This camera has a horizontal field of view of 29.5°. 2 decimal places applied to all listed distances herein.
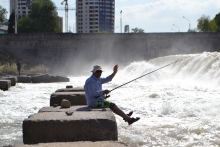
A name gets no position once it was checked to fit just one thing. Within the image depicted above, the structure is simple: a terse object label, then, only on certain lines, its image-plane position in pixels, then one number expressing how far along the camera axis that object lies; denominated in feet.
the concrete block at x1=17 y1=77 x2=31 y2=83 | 93.56
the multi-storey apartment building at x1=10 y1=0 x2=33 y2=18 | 576.61
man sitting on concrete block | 24.22
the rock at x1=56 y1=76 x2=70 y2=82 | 99.55
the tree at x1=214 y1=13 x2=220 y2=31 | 297.10
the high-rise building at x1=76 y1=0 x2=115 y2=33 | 548.31
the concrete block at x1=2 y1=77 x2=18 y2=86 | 80.31
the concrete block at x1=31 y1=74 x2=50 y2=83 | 95.51
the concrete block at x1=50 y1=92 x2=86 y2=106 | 28.43
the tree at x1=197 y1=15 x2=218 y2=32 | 285.06
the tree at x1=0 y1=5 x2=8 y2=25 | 272.51
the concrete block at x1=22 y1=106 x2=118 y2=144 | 17.38
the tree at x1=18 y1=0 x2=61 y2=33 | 276.21
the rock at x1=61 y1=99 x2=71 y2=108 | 23.09
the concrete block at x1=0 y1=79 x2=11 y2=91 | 70.95
